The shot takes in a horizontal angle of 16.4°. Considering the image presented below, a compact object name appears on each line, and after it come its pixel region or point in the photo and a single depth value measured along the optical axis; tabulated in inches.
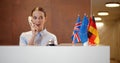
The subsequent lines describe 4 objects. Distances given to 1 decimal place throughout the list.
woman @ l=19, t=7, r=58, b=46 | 187.1
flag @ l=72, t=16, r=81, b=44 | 151.7
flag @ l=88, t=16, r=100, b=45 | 146.8
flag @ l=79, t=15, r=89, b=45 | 146.4
